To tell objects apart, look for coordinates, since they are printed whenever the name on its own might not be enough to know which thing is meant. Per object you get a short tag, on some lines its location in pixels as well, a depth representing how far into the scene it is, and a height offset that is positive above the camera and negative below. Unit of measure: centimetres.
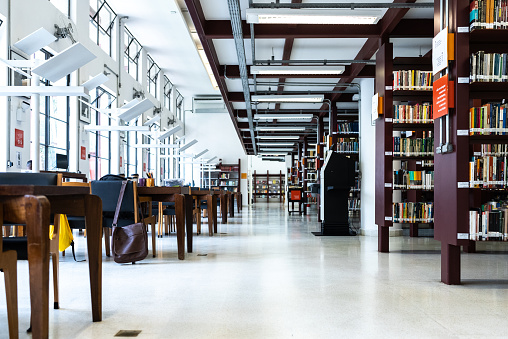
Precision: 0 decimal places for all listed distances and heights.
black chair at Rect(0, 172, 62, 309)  273 -7
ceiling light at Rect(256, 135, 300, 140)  1835 +102
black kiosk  812 -42
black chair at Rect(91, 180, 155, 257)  463 -29
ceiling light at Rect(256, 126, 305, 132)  1501 +110
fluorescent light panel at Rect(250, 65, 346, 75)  842 +156
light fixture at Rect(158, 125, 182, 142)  1029 +65
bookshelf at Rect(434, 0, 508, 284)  395 +6
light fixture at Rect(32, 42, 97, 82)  425 +86
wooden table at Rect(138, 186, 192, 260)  494 -31
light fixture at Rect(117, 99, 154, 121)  694 +76
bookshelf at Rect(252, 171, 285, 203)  3366 -118
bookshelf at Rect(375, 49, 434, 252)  622 +30
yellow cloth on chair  375 -49
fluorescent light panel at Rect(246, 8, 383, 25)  580 +169
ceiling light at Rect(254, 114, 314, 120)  1255 +122
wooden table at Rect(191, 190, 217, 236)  755 -60
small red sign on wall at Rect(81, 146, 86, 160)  1068 +29
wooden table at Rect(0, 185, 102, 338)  198 -23
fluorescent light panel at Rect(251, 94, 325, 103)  1095 +143
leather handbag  453 -64
